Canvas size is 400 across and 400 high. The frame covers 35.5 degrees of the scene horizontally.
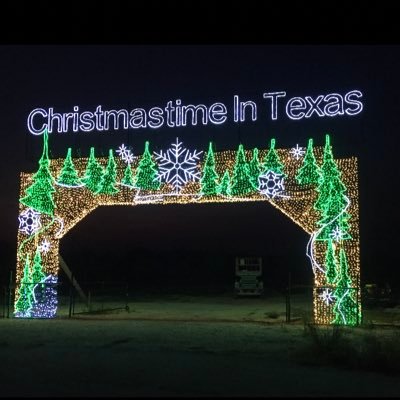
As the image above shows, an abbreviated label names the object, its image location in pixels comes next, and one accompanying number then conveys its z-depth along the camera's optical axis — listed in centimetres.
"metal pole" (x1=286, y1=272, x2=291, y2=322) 1692
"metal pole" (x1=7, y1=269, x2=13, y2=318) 1913
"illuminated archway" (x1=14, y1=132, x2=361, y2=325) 1662
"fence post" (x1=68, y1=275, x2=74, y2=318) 1903
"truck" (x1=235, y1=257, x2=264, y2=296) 3409
